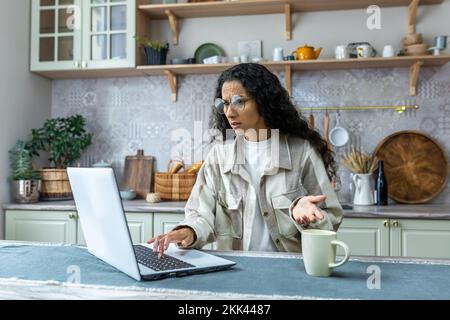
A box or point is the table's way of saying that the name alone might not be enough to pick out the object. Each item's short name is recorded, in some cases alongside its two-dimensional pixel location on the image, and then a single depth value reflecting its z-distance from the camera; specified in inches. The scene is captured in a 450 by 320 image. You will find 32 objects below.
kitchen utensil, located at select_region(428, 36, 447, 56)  101.6
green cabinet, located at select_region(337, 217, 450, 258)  88.4
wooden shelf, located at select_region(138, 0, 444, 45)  106.4
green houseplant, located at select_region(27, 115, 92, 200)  111.0
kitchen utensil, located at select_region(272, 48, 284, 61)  107.1
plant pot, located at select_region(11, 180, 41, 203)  106.3
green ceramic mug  37.8
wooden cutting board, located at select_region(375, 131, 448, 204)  105.5
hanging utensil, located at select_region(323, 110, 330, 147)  109.9
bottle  102.0
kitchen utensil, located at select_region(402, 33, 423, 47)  102.7
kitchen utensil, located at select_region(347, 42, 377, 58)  104.9
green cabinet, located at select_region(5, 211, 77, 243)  101.7
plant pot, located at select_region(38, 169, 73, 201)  110.8
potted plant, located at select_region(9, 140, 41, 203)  106.4
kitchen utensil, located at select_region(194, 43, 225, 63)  116.3
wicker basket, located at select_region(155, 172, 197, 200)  108.2
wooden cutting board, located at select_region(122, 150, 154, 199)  117.0
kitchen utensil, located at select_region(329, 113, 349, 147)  110.6
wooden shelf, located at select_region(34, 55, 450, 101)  102.5
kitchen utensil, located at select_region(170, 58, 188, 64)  111.5
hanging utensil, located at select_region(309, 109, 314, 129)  108.1
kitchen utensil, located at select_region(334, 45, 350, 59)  104.1
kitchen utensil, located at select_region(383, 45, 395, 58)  103.3
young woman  60.3
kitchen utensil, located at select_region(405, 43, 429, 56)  101.3
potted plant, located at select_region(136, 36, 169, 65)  110.9
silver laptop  35.3
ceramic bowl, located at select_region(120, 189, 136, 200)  110.8
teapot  105.2
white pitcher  102.1
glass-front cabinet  111.0
